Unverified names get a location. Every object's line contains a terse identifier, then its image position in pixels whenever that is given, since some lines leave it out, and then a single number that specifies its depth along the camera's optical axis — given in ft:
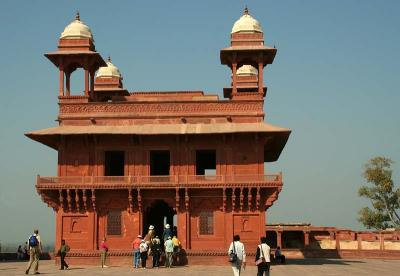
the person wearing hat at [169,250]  93.18
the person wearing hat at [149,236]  94.43
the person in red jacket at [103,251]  95.09
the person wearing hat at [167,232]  96.15
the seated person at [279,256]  107.45
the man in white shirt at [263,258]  57.93
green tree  192.03
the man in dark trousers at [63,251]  90.02
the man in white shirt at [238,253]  59.21
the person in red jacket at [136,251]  92.27
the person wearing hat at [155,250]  93.35
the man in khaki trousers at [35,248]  78.54
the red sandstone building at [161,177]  102.99
